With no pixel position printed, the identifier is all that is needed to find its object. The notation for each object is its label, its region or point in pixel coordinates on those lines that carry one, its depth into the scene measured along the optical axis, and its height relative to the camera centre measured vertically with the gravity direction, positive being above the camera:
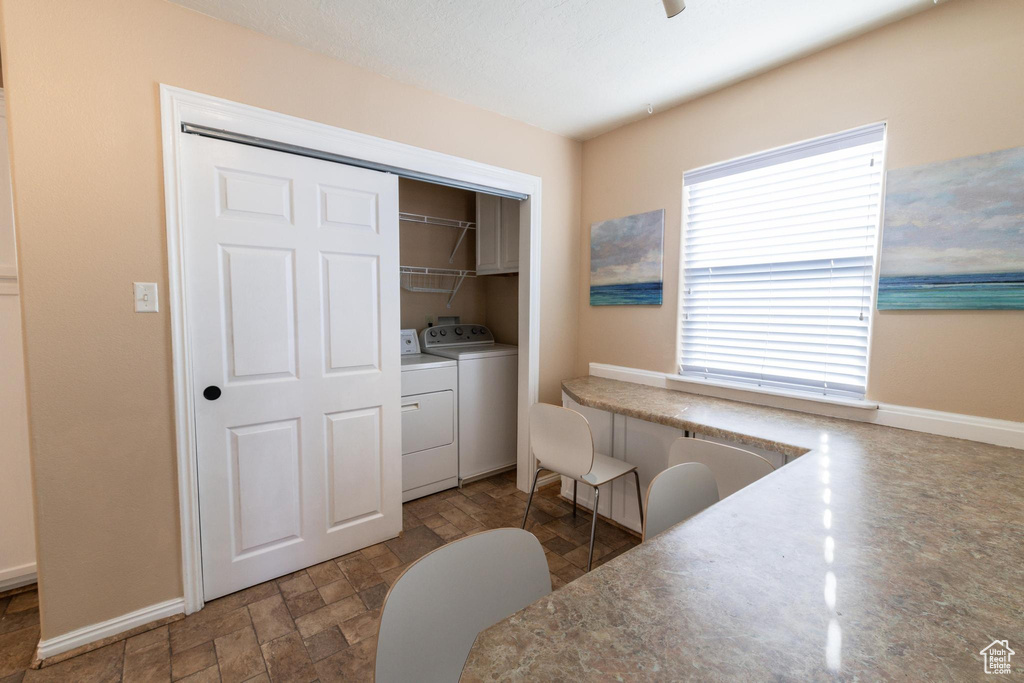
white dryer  2.79 -0.75
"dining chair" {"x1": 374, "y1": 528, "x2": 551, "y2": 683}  0.71 -0.52
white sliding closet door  1.82 -0.21
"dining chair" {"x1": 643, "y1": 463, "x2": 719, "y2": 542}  1.14 -0.51
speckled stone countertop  0.59 -0.47
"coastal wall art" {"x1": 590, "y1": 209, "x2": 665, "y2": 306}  2.64 +0.36
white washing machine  3.07 -0.65
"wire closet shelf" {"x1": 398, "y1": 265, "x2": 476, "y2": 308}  3.51 +0.29
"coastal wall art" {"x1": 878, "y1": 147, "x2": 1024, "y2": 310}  1.52 +0.32
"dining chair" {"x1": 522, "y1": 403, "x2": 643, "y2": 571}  2.00 -0.65
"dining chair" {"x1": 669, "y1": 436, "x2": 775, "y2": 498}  1.43 -0.50
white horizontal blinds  1.89 +0.26
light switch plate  1.66 +0.05
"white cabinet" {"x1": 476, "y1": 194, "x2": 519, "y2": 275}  3.33 +0.64
